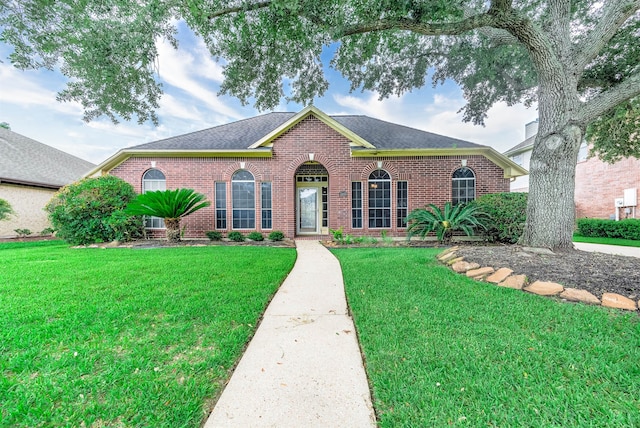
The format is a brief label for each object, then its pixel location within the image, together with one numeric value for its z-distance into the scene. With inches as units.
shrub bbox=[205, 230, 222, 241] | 353.1
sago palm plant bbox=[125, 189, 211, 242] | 298.5
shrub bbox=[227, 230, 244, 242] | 352.5
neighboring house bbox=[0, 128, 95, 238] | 437.7
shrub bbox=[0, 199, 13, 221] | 380.2
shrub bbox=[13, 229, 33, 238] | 430.6
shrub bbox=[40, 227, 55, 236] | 429.1
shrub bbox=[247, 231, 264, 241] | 351.6
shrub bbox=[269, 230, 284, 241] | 350.6
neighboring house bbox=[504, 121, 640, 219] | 450.6
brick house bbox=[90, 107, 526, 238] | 363.6
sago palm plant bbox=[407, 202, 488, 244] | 303.1
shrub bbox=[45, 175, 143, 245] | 311.7
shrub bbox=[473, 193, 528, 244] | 297.0
